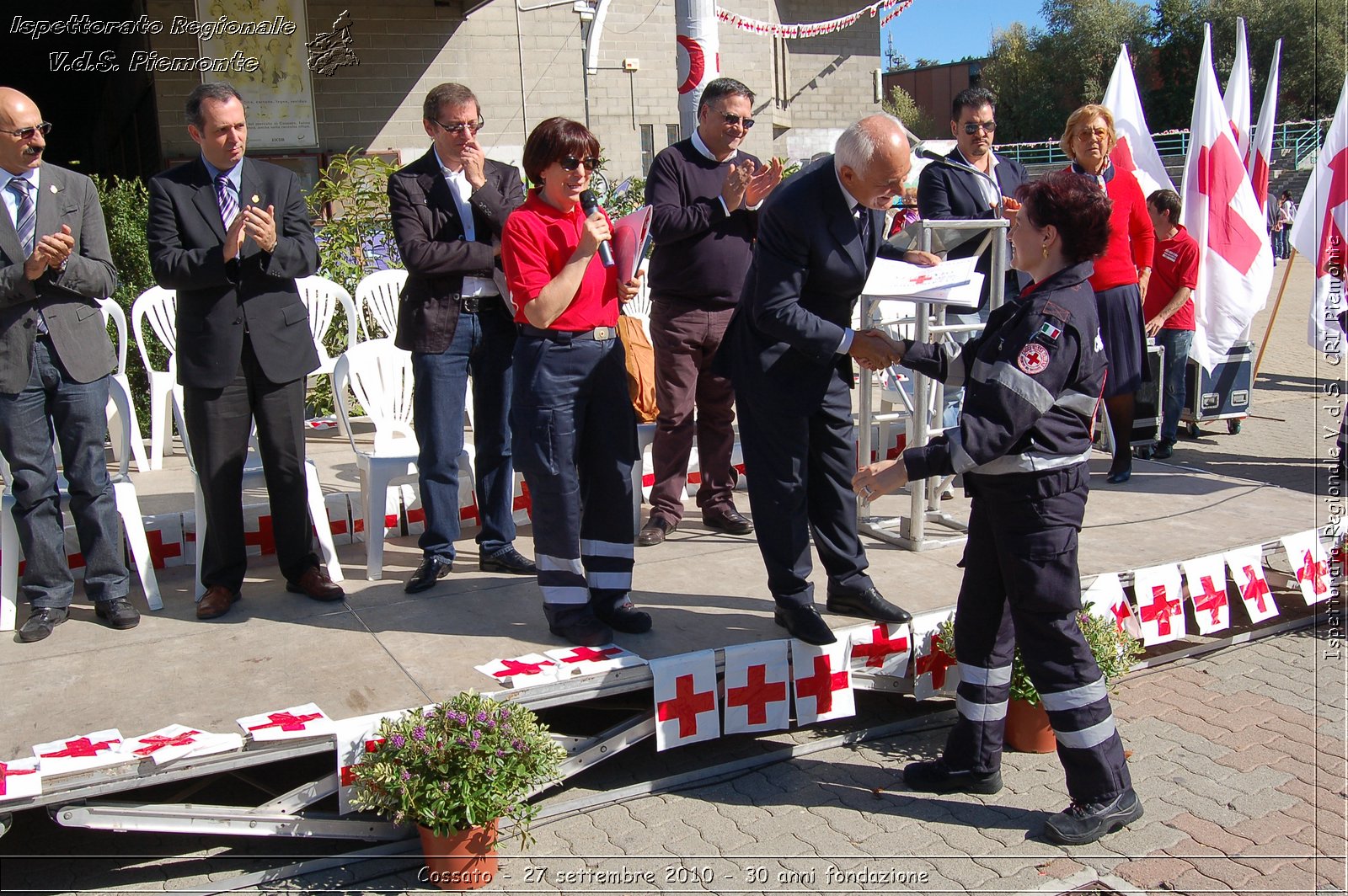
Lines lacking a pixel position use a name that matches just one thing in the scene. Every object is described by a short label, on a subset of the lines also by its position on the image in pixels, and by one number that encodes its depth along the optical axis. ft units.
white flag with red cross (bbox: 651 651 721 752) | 12.22
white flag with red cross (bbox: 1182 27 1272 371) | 27.14
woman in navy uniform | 10.47
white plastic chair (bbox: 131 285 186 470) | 20.84
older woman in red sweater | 18.95
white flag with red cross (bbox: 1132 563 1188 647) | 15.15
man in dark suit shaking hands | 12.14
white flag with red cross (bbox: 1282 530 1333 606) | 16.62
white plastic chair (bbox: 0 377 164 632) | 14.05
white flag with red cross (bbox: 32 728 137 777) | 9.95
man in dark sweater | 15.94
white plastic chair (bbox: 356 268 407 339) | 22.70
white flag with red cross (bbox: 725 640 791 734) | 12.57
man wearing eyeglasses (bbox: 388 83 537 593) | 14.76
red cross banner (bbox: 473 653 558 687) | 11.79
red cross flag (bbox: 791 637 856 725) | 12.87
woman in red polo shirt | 12.36
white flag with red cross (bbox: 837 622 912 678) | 13.24
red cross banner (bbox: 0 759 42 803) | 9.66
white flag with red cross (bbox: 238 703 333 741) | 10.63
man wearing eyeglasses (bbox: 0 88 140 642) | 13.23
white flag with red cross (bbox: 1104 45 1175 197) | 28.07
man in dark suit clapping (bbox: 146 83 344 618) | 13.56
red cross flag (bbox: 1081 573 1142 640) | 14.61
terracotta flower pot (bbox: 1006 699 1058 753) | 12.86
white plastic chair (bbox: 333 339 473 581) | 15.85
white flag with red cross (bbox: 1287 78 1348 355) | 22.06
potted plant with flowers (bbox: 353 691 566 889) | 10.12
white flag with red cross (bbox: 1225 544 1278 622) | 16.16
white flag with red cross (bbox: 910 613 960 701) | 13.53
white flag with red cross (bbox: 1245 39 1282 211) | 29.27
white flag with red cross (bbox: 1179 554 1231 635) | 15.65
